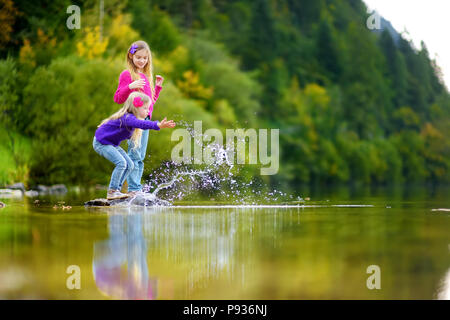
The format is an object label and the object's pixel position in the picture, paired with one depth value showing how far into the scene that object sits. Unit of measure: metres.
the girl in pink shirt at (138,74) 18.77
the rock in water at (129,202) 19.48
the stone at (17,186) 30.26
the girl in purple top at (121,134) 18.27
